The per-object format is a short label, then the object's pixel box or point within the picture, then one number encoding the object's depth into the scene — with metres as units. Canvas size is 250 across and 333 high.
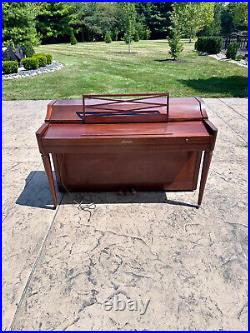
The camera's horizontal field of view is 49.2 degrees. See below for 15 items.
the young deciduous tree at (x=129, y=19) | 17.68
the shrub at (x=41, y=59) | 12.45
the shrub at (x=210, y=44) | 18.50
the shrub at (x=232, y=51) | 15.34
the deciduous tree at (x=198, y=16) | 29.44
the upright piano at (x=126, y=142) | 2.54
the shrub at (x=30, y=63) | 11.81
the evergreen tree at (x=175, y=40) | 14.02
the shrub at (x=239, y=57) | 15.27
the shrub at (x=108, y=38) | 29.67
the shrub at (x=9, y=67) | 11.19
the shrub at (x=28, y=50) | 12.67
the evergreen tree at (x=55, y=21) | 27.58
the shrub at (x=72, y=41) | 27.98
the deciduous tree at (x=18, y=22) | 11.52
